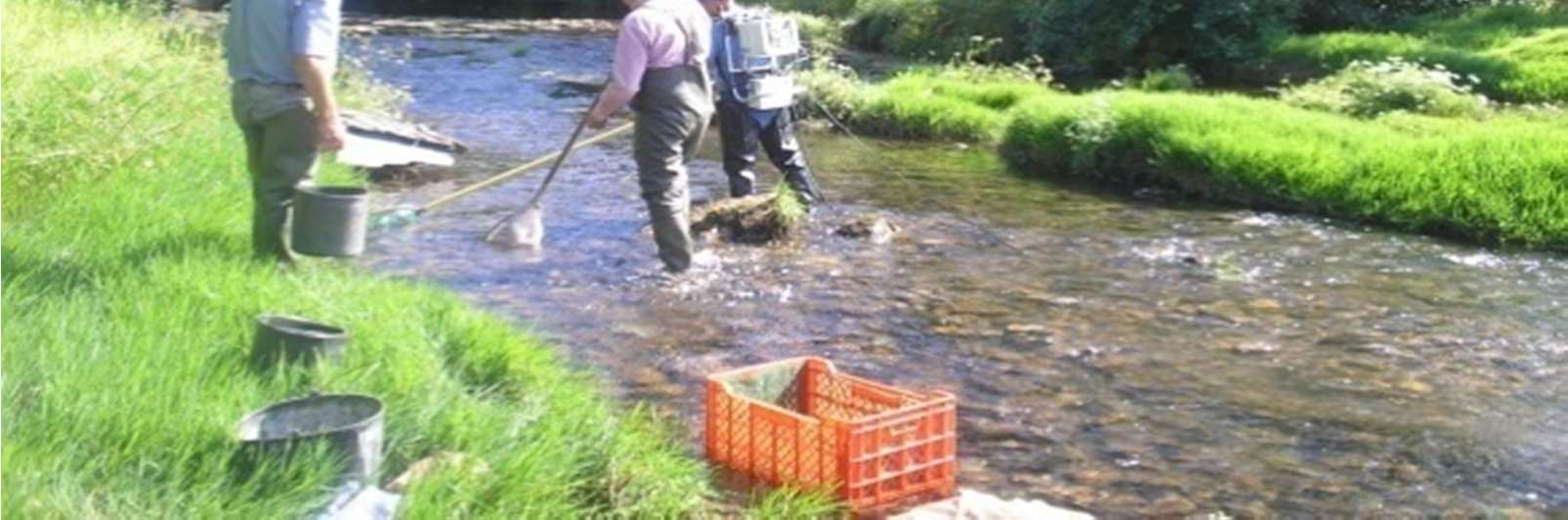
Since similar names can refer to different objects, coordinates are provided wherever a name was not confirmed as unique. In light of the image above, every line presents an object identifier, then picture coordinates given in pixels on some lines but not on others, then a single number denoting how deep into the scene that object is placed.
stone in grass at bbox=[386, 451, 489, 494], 4.88
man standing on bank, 7.23
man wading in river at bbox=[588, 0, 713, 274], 8.91
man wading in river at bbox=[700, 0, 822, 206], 11.06
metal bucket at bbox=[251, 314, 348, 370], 5.55
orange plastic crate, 5.62
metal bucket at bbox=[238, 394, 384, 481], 4.56
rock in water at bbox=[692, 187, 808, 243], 11.19
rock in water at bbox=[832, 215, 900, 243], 11.46
